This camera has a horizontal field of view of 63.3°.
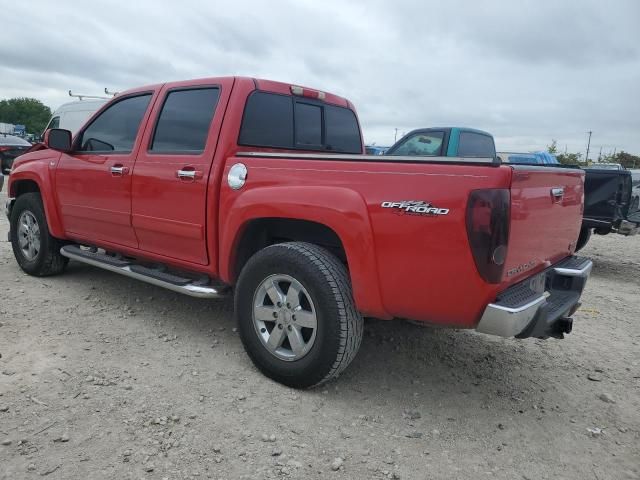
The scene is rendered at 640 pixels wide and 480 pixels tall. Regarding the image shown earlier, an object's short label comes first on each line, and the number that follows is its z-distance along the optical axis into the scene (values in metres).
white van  12.91
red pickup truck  2.45
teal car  8.12
